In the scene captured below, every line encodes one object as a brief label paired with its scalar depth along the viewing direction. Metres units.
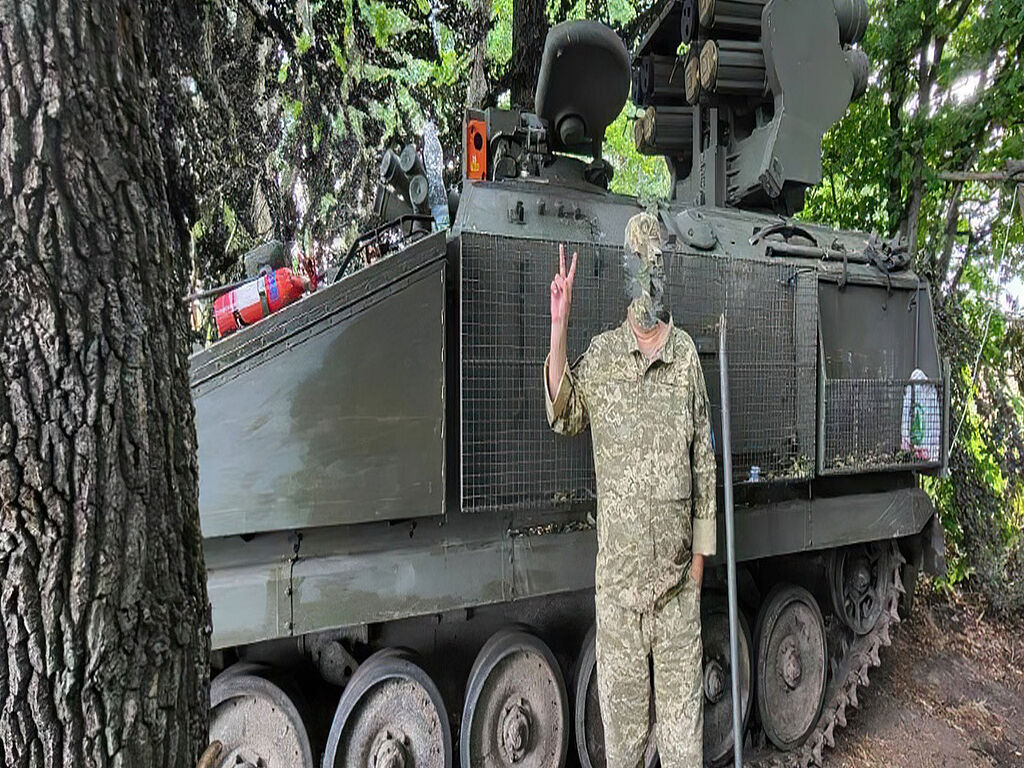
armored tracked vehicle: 2.41
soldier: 2.60
